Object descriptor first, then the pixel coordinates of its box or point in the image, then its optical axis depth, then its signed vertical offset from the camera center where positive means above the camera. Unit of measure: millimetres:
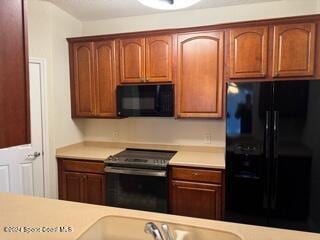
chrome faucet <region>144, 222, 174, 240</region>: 999 -519
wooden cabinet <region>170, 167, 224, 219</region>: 2539 -921
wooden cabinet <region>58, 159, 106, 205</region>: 2928 -924
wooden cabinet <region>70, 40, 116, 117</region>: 3068 +314
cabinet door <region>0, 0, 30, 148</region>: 854 +105
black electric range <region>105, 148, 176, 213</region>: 2666 -858
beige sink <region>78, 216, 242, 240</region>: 1211 -648
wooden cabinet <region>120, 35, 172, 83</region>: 2857 +512
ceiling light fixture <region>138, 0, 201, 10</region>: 1614 +650
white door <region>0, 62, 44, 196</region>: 2660 -632
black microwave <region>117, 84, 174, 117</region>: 2811 +36
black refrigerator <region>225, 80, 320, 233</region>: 2084 -445
